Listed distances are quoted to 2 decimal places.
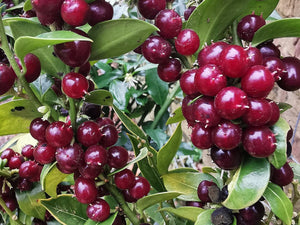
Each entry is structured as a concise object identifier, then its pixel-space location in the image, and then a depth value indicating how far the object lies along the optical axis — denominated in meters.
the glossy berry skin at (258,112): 0.10
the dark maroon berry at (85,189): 0.13
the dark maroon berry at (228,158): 0.11
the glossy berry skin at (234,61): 0.10
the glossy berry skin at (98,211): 0.14
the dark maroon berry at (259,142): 0.10
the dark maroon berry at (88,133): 0.12
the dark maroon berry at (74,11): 0.10
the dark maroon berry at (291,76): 0.11
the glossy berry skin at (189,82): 0.11
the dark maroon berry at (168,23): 0.11
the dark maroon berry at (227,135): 0.10
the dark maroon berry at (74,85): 0.11
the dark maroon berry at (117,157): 0.13
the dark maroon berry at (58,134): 0.12
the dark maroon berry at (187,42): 0.11
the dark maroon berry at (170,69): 0.12
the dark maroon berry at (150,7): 0.12
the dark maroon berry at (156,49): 0.11
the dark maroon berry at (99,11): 0.11
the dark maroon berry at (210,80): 0.10
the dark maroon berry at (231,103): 0.09
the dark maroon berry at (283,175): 0.12
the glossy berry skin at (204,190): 0.13
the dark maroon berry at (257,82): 0.10
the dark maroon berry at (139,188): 0.14
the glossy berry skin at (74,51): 0.11
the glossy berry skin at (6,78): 0.11
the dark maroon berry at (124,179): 0.14
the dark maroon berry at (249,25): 0.11
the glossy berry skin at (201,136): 0.11
